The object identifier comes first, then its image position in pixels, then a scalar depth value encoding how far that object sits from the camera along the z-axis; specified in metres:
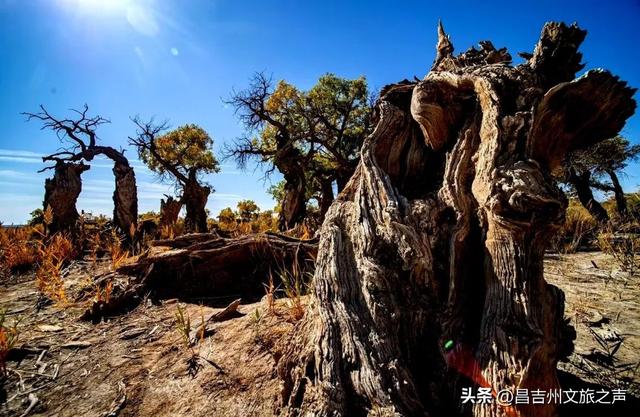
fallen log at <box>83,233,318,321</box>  4.77
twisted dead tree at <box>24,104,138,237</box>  10.15
